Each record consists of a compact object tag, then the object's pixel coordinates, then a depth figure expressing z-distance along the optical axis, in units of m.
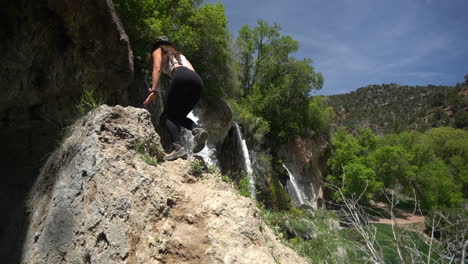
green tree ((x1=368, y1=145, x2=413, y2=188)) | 28.25
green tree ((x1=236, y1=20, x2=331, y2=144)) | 22.36
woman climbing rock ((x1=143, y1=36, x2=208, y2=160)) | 3.30
